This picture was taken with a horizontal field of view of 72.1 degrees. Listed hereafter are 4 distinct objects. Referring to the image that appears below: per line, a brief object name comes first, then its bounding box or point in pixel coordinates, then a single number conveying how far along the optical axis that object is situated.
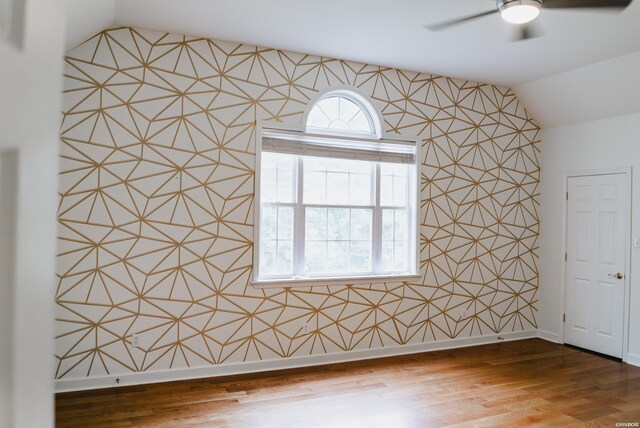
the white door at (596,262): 4.91
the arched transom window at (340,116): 4.67
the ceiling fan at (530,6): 2.86
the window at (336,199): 4.44
